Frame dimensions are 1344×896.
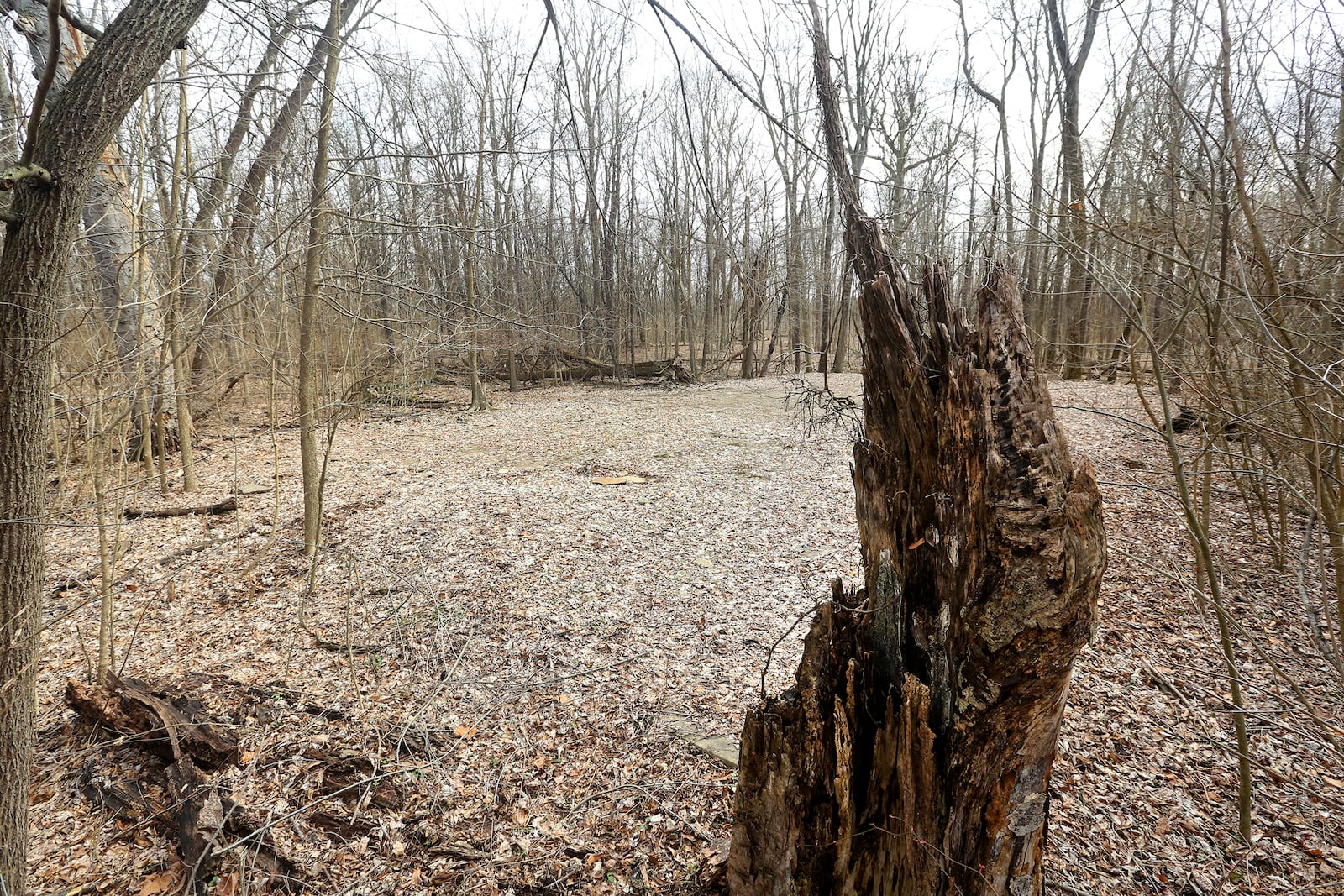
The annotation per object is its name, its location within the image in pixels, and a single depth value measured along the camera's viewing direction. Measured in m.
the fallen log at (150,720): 3.02
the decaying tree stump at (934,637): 1.65
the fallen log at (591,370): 16.88
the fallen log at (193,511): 6.09
